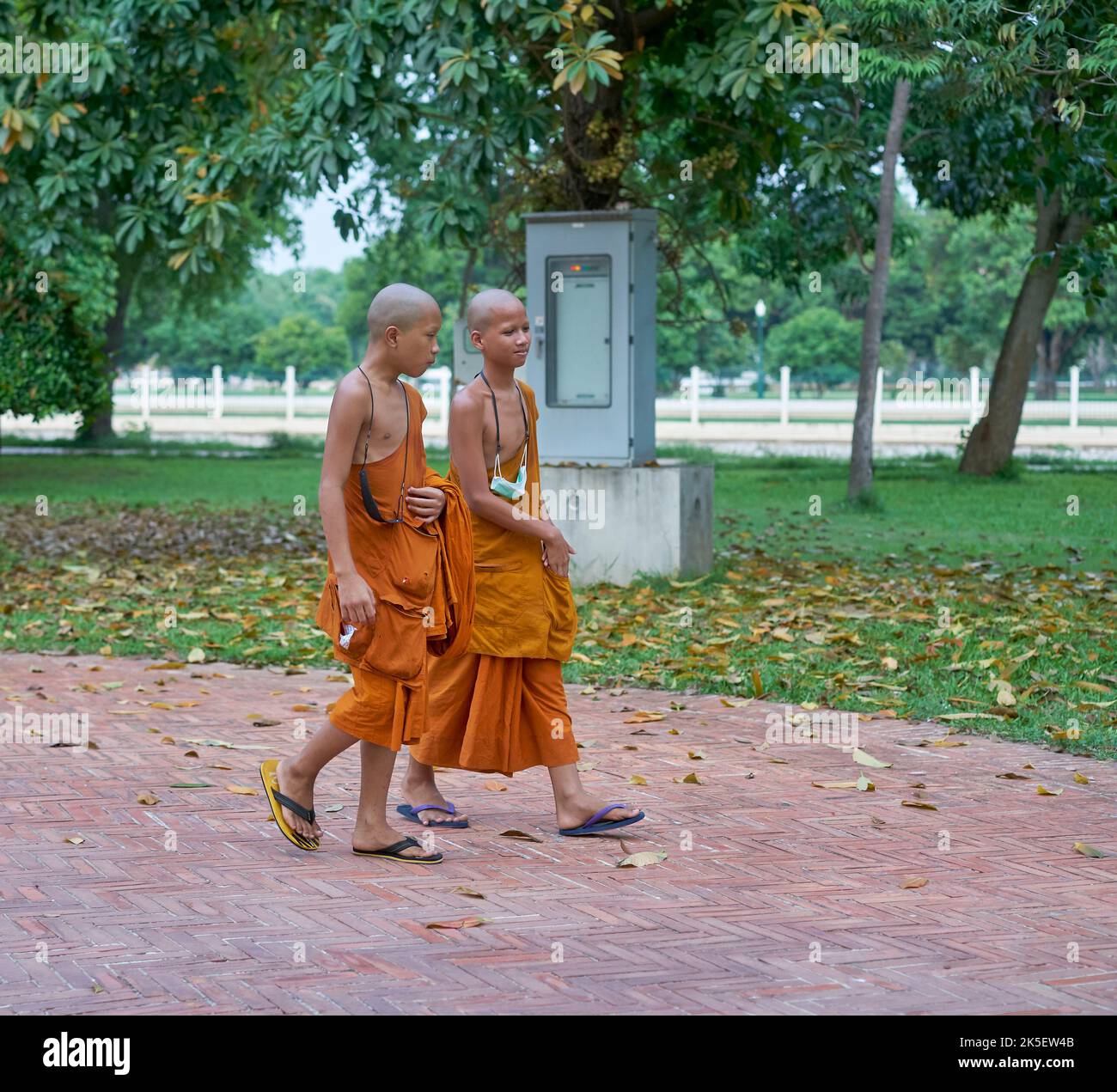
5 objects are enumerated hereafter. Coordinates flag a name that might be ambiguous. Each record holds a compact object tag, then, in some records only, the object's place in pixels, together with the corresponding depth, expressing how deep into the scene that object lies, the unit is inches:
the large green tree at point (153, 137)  502.0
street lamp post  1741.5
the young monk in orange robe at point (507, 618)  225.9
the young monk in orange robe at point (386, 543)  207.9
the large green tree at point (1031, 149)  402.9
